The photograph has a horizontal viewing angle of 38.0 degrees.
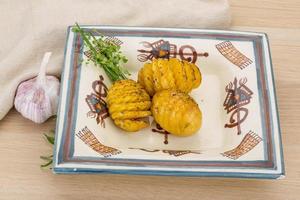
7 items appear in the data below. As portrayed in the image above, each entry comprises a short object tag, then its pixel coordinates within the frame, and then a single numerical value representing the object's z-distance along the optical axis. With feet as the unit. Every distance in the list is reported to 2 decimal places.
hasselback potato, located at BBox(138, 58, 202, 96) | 2.37
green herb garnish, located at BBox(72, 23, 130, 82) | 2.49
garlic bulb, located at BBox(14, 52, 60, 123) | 2.41
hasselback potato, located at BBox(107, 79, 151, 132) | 2.30
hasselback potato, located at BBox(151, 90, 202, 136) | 2.26
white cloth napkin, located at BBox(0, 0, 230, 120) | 2.65
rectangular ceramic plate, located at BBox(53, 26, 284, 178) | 2.10
